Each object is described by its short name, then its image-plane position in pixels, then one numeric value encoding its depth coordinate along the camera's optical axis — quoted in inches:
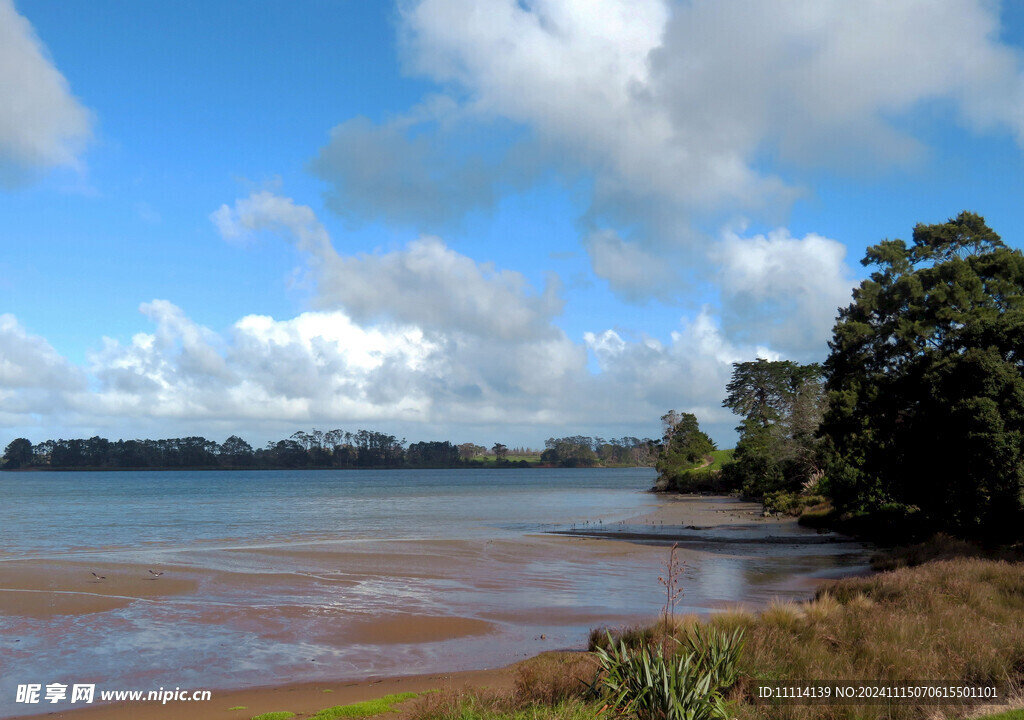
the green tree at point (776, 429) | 1925.4
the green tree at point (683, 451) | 3432.6
